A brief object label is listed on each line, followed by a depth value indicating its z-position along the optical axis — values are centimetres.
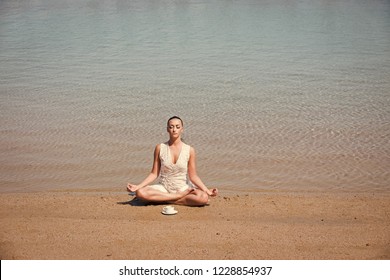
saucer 618
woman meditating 649
